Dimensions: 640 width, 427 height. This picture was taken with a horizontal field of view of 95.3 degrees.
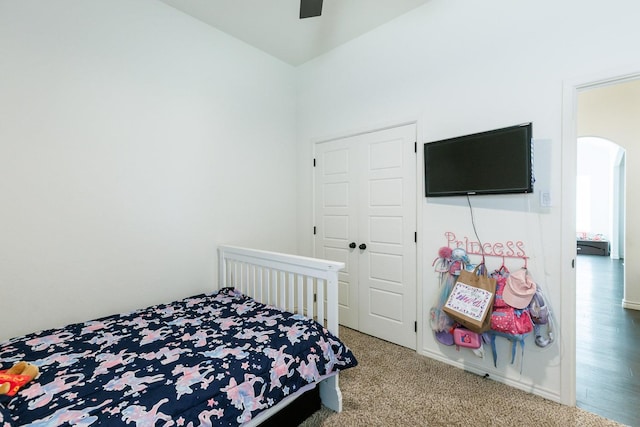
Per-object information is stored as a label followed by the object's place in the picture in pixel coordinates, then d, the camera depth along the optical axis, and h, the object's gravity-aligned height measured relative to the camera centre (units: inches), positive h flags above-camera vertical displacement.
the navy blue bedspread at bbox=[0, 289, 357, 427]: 41.7 -27.9
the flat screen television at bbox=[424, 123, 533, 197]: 72.7 +13.5
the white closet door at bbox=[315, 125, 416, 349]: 100.9 -4.9
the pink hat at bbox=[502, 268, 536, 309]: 73.2 -19.7
